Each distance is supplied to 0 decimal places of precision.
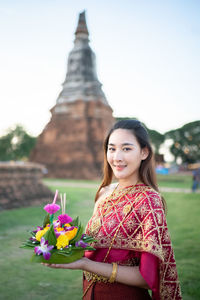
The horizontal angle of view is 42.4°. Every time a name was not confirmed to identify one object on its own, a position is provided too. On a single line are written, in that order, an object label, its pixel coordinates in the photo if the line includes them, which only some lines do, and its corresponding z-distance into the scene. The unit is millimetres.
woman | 1389
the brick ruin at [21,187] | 7895
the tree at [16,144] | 36938
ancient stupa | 30406
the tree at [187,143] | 38344
